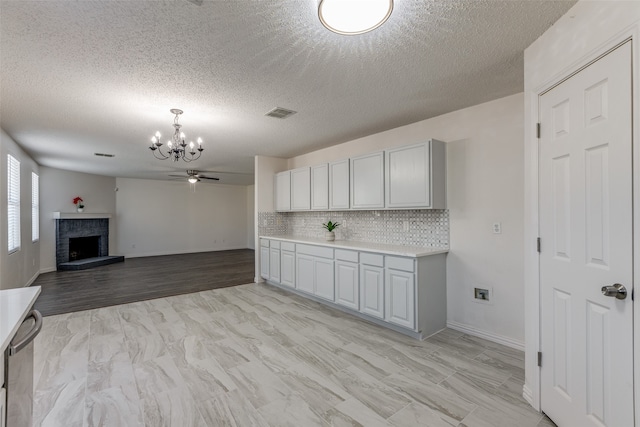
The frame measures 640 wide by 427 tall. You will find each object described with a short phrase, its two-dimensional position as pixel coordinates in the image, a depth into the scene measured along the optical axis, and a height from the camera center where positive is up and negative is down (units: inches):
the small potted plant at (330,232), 177.3 -11.3
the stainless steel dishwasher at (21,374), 42.7 -26.6
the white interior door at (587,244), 53.7 -6.7
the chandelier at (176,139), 127.2 +37.3
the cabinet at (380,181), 126.0 +17.2
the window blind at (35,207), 229.0 +6.7
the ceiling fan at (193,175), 278.8 +38.9
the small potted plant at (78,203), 290.4 +11.9
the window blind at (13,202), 164.6 +8.1
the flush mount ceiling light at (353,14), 57.9 +42.1
